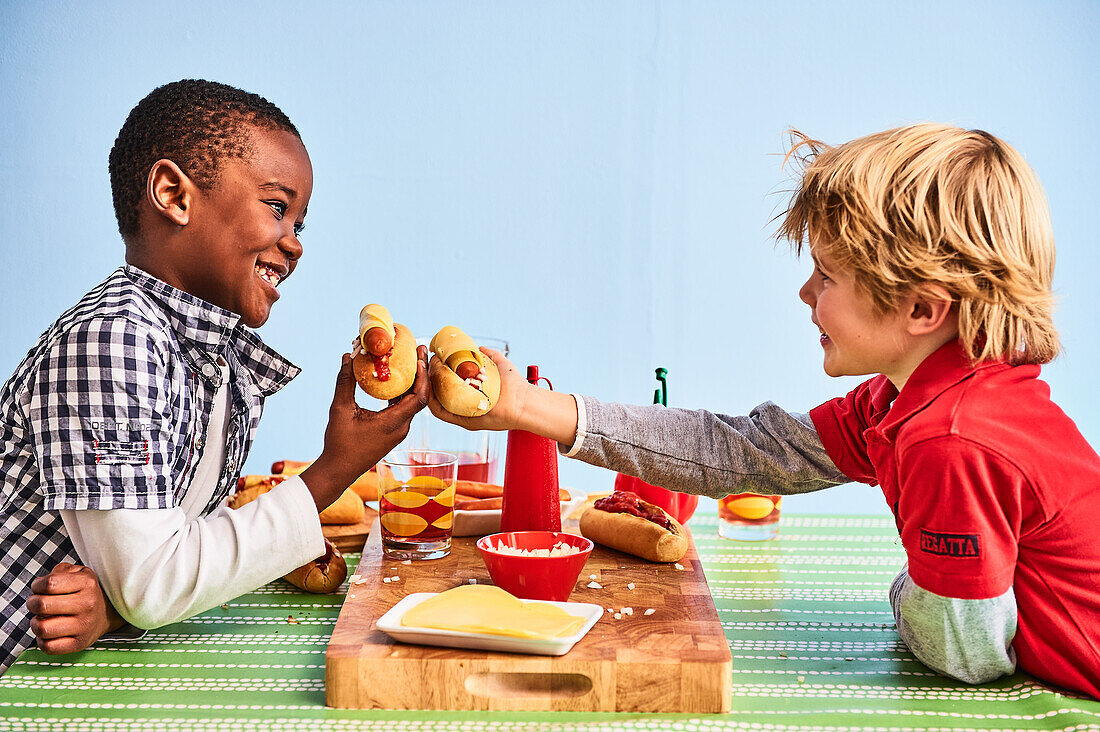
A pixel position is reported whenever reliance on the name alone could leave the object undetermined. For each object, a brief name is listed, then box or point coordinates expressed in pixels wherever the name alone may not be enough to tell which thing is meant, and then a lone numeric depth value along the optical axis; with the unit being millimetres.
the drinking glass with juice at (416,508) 1113
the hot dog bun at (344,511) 1271
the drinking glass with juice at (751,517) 1387
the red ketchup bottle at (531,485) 1187
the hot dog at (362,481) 1405
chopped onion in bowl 1010
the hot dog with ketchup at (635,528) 1102
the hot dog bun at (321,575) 1080
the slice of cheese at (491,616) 800
